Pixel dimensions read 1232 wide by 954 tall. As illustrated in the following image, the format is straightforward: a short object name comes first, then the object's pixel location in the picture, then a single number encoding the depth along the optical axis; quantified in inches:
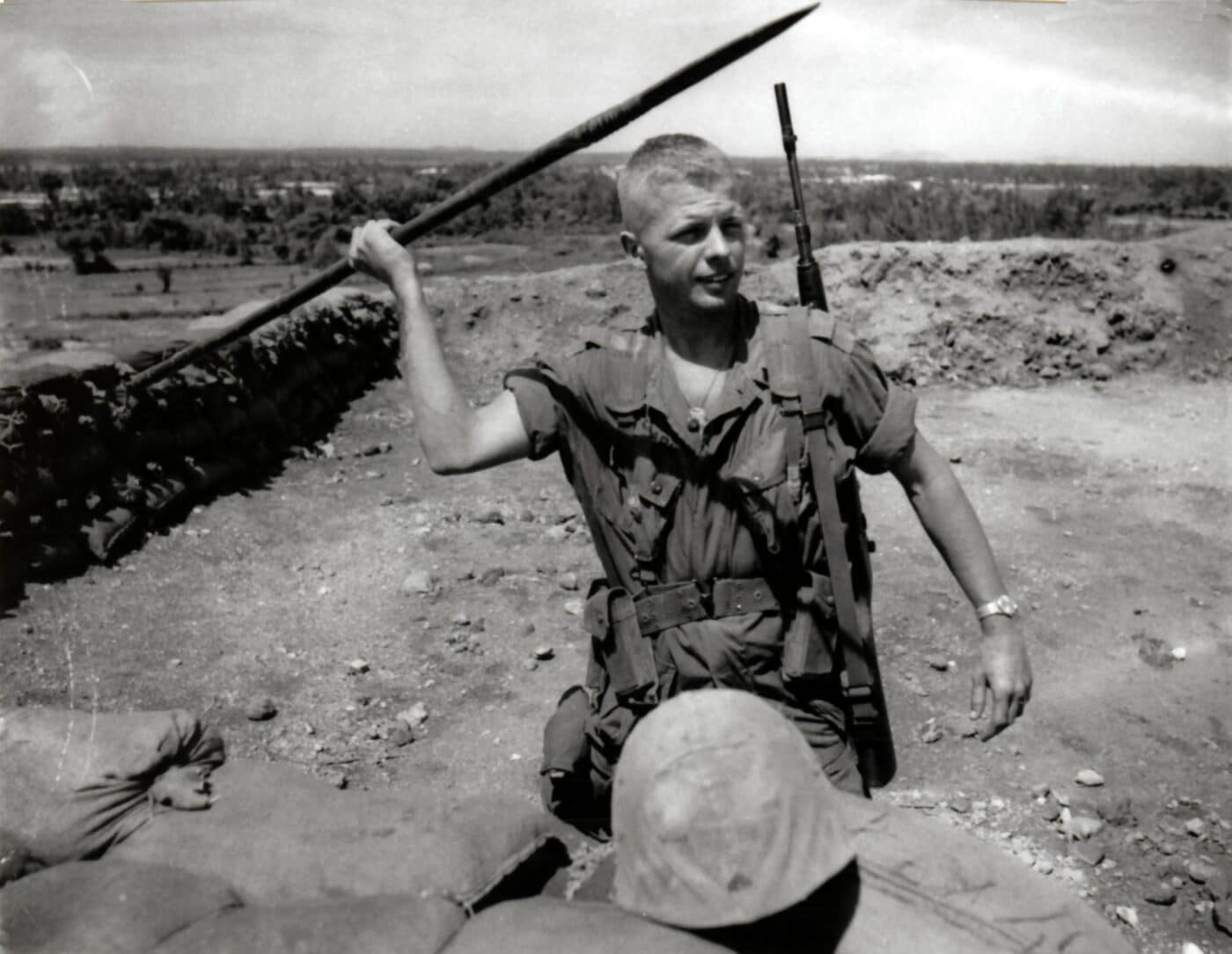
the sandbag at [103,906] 72.4
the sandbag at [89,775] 88.8
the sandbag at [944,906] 56.8
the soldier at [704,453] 90.1
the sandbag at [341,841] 83.5
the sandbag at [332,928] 69.7
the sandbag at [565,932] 56.6
